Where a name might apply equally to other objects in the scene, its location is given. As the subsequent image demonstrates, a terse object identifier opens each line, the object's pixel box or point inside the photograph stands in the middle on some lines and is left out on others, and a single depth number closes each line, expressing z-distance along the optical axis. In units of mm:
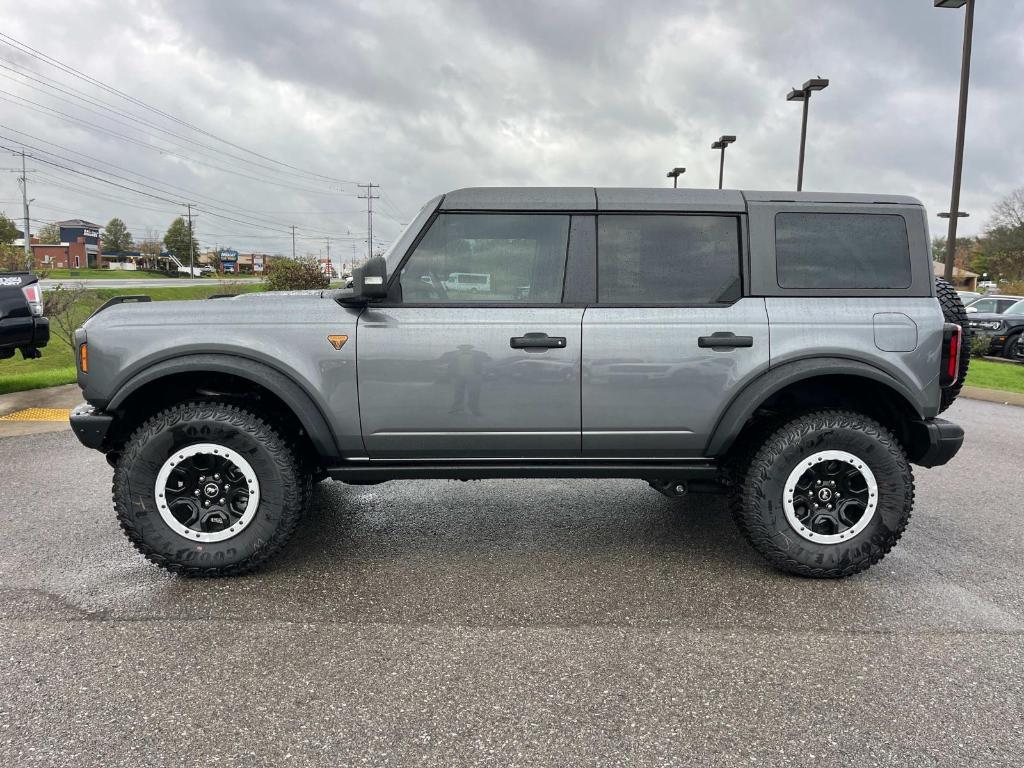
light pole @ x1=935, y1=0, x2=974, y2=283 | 13414
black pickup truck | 6855
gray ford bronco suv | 3363
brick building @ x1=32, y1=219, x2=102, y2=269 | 104438
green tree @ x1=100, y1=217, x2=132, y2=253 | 125625
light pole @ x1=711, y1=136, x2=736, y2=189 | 26406
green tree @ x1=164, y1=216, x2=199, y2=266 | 114750
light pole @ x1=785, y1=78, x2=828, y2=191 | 19391
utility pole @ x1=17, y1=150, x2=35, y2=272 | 63575
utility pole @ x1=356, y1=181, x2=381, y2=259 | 91444
